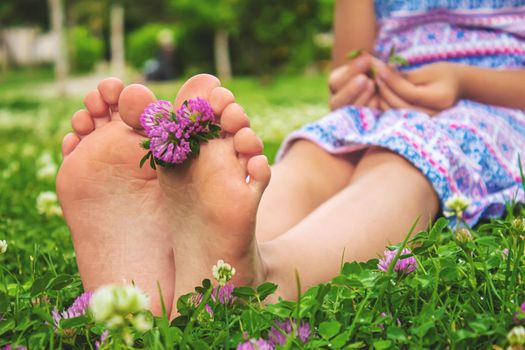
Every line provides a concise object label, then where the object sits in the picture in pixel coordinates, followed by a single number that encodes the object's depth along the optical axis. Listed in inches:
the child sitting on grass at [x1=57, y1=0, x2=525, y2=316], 47.6
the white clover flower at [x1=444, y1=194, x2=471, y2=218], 54.5
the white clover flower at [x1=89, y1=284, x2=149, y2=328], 31.5
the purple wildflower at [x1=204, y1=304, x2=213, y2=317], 44.6
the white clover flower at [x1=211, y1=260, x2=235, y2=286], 44.9
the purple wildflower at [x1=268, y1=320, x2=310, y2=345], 40.2
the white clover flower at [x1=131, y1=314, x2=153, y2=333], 33.4
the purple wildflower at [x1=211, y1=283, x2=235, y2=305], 45.6
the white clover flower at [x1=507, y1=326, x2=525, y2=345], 35.9
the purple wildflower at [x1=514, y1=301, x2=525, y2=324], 38.6
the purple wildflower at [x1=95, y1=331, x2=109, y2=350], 39.8
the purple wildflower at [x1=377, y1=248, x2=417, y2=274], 46.9
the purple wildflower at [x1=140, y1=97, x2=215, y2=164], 46.5
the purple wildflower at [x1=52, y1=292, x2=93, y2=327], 43.6
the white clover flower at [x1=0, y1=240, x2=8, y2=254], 50.0
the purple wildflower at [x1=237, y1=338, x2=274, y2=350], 38.2
